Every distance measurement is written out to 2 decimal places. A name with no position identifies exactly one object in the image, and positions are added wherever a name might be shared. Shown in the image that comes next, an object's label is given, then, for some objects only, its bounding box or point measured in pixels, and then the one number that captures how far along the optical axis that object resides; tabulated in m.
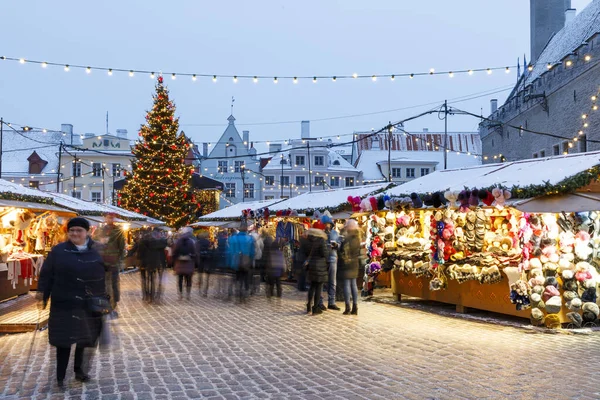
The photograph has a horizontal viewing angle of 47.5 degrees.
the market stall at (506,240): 10.48
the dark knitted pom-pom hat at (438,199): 13.09
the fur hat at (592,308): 10.46
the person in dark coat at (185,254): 14.85
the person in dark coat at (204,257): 17.47
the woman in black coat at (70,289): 6.52
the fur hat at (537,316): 10.60
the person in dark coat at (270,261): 14.73
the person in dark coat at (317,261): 12.61
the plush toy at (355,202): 16.97
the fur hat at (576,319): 10.43
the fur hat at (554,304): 10.44
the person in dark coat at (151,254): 14.72
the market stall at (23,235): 14.30
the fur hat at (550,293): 10.49
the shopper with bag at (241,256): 14.76
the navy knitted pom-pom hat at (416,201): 13.87
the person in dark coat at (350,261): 12.62
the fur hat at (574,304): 10.42
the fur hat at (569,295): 10.48
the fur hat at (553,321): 10.46
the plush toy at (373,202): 15.75
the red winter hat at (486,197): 11.55
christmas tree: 37.22
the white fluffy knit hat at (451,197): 12.49
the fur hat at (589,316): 10.51
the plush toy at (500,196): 11.03
